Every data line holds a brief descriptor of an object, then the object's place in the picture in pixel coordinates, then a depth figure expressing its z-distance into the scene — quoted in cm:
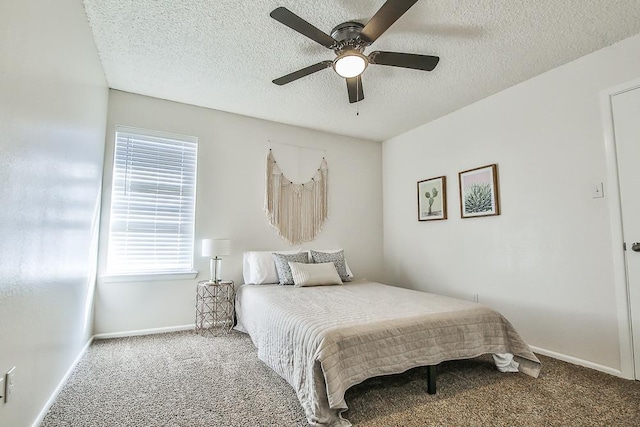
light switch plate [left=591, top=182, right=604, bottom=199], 252
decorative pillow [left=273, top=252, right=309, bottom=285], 353
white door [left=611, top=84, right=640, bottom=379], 231
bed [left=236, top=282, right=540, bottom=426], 174
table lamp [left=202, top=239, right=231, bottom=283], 334
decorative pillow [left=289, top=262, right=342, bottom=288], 342
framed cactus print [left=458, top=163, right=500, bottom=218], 332
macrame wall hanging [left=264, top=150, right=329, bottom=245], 413
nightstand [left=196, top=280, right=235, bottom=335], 354
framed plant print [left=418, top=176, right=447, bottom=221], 393
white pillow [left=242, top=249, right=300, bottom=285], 360
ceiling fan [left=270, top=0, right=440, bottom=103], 192
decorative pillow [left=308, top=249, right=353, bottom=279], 390
